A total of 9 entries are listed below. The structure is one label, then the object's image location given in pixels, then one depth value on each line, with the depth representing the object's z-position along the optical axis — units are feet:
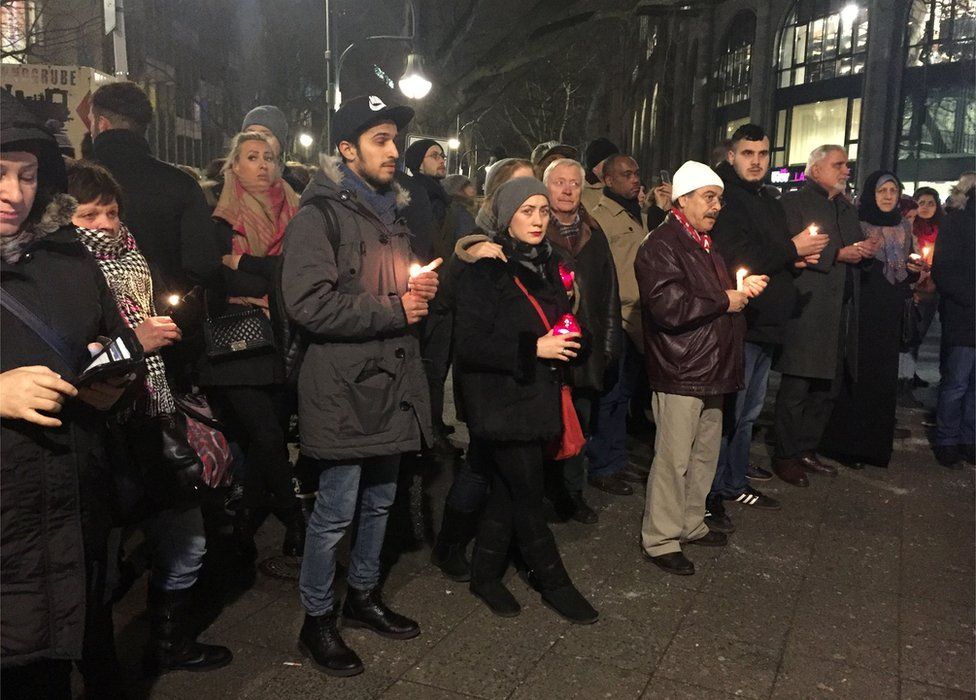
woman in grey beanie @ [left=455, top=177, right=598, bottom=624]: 13.09
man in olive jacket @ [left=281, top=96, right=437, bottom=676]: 11.23
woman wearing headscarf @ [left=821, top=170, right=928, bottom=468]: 21.95
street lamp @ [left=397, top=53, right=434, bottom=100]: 51.06
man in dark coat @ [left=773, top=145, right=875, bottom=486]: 20.24
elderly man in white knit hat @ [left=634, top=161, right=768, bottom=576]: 15.08
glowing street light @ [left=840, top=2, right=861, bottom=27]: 124.91
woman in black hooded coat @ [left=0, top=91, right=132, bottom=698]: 7.34
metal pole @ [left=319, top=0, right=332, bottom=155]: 49.14
